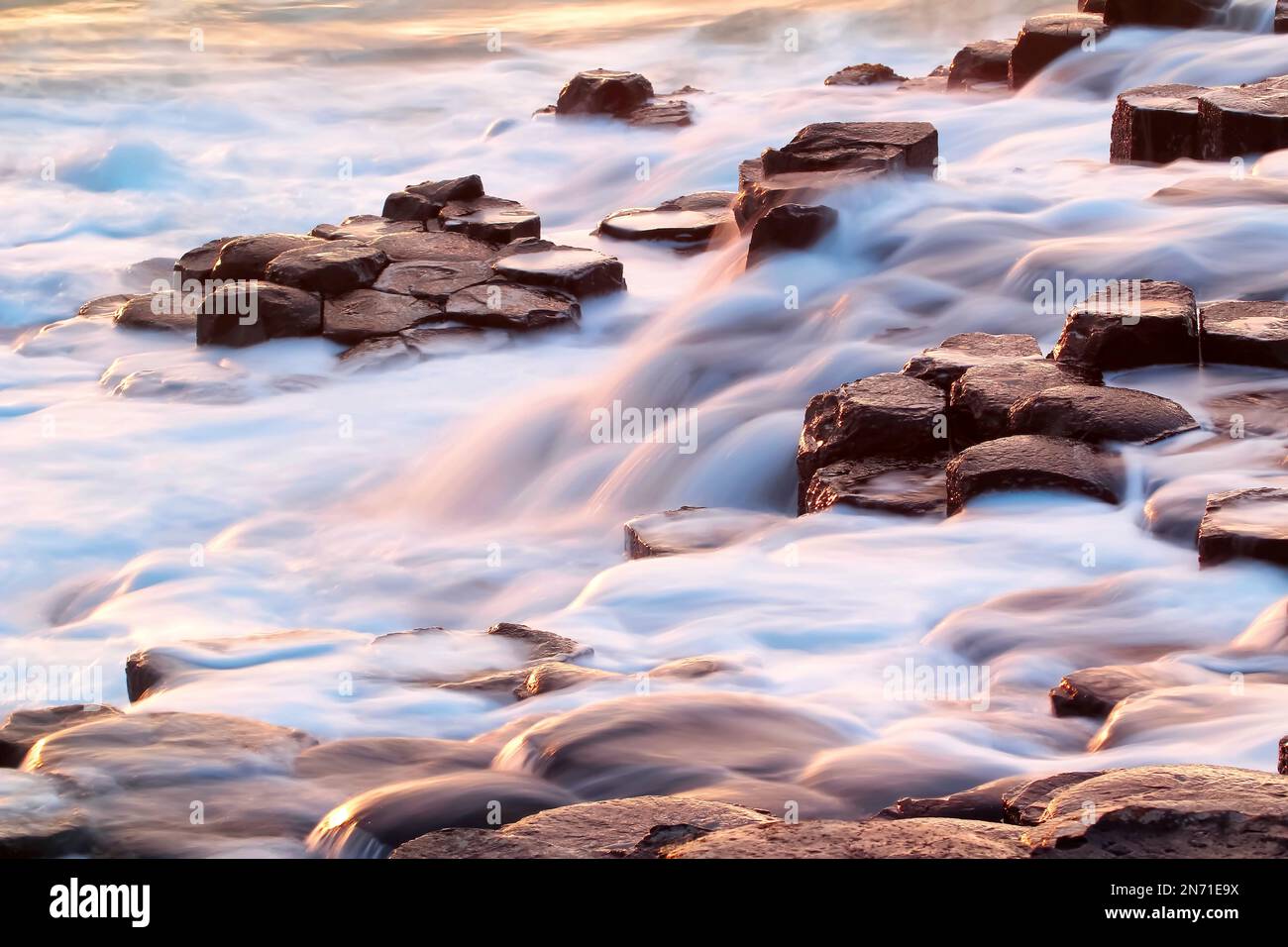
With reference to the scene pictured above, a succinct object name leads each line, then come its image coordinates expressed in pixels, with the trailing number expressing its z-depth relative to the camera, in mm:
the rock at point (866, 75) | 12320
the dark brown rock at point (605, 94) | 12406
